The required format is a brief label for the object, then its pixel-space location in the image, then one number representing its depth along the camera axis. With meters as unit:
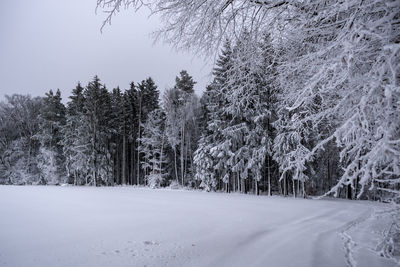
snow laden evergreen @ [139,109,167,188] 25.83
